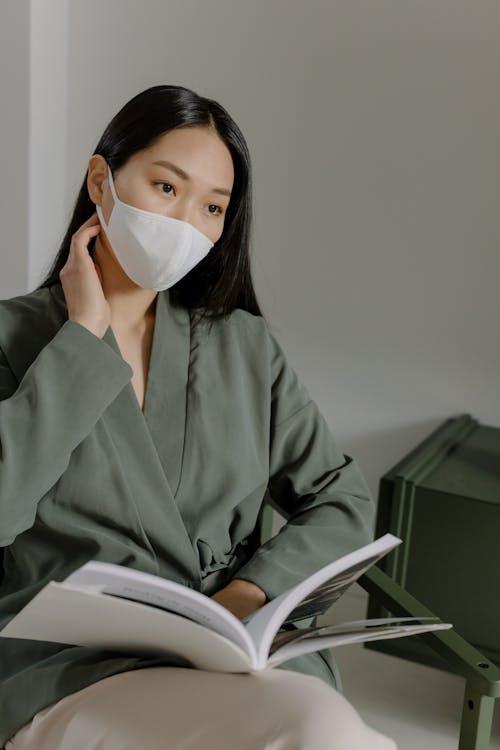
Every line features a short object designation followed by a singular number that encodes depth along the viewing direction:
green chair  2.10
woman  1.92
